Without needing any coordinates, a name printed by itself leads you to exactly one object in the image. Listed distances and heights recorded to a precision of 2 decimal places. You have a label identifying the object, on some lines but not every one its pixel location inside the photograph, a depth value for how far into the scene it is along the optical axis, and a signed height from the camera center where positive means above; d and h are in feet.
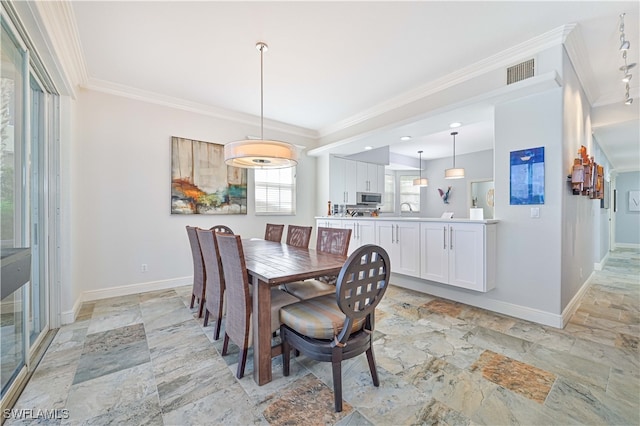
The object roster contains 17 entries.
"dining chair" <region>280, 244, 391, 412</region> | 4.94 -2.28
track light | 7.60 +4.84
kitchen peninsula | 9.82 -1.49
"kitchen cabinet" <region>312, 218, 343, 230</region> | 15.70 -0.68
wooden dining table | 5.89 -1.66
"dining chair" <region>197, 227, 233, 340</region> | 7.47 -1.90
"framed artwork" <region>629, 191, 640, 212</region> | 27.53 +1.07
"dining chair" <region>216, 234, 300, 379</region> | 6.07 -2.15
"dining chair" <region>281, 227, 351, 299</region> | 7.73 -1.41
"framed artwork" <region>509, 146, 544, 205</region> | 9.12 +1.23
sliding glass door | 5.45 +0.02
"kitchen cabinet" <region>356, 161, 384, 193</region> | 19.63 +2.60
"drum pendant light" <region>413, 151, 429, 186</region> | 23.25 +2.55
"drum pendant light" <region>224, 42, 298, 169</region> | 8.64 +2.01
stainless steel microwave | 19.53 +0.98
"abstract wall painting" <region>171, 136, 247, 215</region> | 13.39 +1.62
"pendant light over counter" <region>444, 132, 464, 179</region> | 20.86 +2.99
